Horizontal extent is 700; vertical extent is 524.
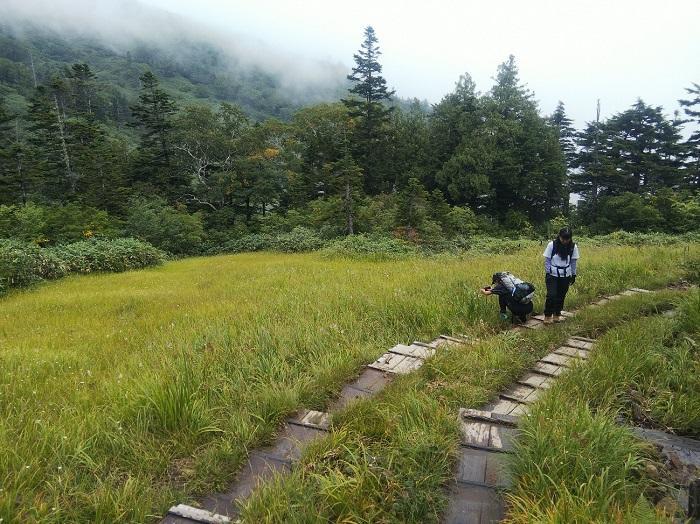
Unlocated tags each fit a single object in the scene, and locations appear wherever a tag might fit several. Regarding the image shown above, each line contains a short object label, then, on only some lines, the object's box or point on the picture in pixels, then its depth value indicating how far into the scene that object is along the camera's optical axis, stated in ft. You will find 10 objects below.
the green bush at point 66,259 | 41.27
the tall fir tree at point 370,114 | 121.19
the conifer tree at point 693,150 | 119.96
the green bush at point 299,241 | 73.26
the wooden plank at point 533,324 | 19.67
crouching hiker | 19.53
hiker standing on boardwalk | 20.36
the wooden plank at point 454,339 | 16.80
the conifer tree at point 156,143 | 116.67
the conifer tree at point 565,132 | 146.72
